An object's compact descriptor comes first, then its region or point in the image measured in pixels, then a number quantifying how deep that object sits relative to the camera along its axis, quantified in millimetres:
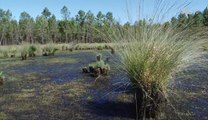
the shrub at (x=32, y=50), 17916
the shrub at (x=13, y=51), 19806
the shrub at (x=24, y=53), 15504
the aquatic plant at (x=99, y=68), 8401
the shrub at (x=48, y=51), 18831
